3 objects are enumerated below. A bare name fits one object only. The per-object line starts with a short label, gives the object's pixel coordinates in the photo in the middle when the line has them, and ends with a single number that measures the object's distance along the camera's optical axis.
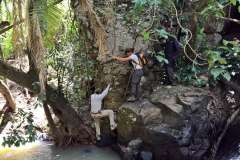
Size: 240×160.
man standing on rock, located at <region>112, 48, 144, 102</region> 7.58
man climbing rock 7.90
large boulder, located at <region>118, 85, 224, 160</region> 7.29
